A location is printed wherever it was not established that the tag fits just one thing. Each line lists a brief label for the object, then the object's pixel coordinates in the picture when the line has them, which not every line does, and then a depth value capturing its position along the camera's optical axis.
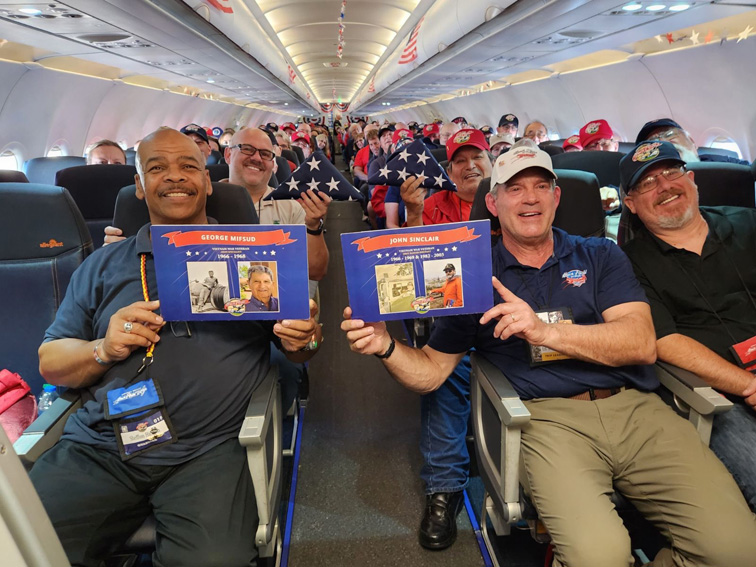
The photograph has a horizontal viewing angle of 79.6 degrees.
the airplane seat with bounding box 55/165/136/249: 3.87
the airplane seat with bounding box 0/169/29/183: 4.69
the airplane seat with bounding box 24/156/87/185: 5.84
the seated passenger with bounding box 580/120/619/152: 5.53
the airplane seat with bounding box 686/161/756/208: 2.77
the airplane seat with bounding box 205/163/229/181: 4.36
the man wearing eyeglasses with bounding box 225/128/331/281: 3.54
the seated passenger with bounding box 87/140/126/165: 5.45
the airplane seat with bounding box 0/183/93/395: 2.22
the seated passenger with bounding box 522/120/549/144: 8.18
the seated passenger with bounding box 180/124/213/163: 5.84
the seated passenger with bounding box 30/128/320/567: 1.58
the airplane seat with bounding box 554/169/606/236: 2.57
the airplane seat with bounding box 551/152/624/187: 4.09
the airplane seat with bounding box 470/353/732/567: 1.64
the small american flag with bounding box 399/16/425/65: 8.69
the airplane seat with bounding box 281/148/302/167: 7.66
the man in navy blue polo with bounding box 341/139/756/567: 1.57
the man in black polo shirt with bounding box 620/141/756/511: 2.08
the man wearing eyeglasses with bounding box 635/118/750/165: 3.42
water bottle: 2.13
